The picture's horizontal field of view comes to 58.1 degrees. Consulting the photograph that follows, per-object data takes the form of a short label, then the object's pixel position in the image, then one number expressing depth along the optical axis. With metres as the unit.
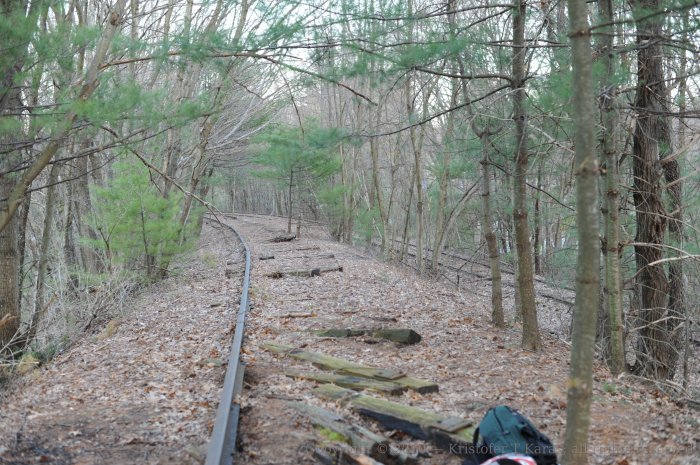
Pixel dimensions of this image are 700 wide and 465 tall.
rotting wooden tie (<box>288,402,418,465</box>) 4.44
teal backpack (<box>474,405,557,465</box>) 4.00
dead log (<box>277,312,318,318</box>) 9.89
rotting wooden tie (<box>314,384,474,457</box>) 4.63
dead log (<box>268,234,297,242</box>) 24.27
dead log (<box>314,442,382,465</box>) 4.29
